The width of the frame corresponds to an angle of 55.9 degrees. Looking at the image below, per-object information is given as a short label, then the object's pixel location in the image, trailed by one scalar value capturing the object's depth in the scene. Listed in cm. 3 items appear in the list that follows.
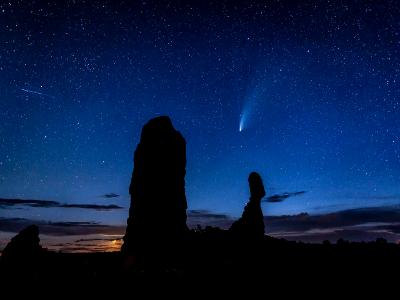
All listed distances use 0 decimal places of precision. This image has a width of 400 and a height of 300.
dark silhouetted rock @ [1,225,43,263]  4350
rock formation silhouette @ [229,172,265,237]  4725
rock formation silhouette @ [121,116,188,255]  4088
